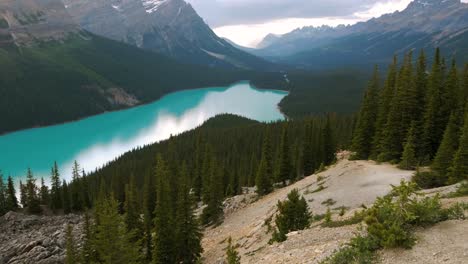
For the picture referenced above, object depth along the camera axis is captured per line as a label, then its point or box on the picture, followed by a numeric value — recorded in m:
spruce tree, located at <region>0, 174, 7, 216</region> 75.62
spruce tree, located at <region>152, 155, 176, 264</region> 36.56
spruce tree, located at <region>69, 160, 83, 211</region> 78.00
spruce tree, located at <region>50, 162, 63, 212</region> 77.50
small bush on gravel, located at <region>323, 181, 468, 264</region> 15.43
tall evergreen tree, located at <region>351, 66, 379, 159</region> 53.25
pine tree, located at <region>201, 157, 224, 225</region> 51.38
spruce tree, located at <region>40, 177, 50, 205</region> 80.75
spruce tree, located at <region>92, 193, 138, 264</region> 28.55
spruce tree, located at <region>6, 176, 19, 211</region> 76.75
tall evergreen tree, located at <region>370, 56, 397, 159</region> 49.97
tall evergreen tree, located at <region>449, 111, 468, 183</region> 32.22
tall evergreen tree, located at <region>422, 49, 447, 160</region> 44.31
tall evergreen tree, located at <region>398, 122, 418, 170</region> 39.25
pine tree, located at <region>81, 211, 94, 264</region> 36.25
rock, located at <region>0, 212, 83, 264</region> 47.84
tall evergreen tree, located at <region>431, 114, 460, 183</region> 35.25
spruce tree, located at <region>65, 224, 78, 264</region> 34.78
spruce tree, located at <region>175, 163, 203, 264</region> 35.91
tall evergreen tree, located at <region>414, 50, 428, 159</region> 44.50
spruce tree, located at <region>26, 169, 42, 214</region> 73.75
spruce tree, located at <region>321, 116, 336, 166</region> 65.00
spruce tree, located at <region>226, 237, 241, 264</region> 21.82
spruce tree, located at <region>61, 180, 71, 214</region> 77.38
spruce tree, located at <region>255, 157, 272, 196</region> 54.44
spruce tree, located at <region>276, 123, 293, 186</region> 62.35
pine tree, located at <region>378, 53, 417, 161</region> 45.94
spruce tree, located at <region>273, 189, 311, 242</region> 26.94
